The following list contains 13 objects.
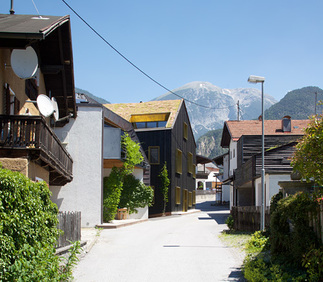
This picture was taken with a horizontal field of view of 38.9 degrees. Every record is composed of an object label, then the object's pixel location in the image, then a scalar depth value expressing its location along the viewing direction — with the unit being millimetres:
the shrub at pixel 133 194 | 27984
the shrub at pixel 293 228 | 8056
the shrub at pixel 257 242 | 13156
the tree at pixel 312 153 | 7660
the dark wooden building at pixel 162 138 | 34938
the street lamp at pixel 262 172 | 16281
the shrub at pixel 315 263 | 7038
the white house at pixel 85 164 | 22608
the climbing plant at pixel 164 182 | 34656
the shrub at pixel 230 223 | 20047
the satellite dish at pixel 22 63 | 12656
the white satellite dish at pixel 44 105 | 14008
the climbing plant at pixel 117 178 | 24141
